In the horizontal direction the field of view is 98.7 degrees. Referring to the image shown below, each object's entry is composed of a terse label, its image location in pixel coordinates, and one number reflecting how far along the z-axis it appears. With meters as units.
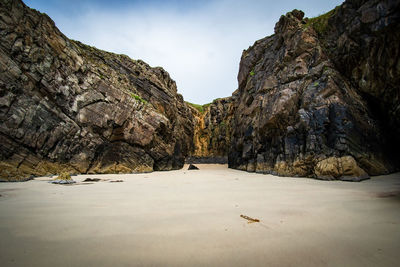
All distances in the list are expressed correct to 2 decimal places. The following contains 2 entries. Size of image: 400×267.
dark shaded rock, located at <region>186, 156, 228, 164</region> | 27.74
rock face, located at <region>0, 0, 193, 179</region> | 7.45
